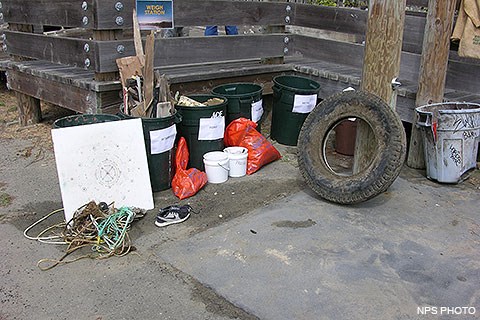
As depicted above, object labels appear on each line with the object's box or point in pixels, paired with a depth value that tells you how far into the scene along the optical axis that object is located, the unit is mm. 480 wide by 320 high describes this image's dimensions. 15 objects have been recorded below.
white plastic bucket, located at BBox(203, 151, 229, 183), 4543
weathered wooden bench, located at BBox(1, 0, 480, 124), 4664
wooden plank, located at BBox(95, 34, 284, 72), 4621
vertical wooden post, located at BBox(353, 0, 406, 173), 4250
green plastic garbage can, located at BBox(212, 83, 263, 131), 5176
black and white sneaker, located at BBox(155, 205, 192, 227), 3781
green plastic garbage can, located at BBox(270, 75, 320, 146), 5465
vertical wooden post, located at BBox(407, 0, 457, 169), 4723
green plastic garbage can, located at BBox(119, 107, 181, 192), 4133
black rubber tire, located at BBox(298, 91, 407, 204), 3967
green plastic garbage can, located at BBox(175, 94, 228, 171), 4598
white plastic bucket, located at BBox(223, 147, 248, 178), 4691
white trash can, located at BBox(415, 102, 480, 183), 4500
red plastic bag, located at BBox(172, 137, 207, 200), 4289
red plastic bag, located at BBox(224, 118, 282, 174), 4898
